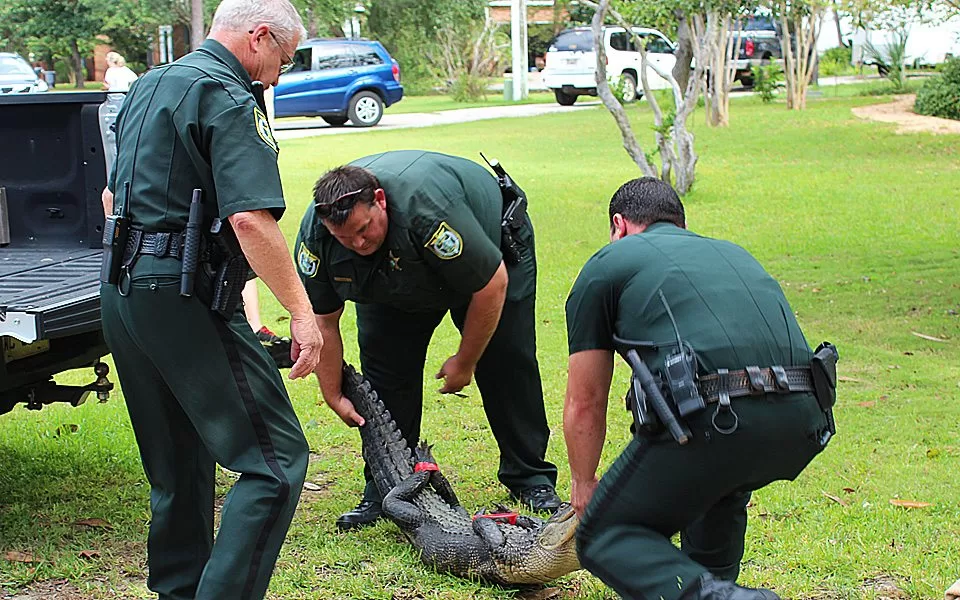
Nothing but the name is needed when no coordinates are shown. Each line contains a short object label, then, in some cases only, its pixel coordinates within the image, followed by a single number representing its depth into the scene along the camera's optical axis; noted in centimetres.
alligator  389
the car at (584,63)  2822
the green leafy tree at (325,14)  2627
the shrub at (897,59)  2767
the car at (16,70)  1908
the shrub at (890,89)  2780
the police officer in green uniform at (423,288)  418
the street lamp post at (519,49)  3334
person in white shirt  1642
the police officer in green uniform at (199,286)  331
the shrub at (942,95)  2208
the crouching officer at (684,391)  301
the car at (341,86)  2562
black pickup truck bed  443
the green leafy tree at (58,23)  4041
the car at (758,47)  3322
